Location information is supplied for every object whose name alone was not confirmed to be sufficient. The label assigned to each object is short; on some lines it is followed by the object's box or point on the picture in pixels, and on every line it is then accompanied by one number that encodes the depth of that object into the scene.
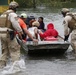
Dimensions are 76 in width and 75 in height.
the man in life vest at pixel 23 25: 10.46
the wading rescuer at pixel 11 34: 10.22
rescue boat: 12.73
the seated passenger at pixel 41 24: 16.77
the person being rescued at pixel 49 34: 13.74
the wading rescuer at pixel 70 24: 12.98
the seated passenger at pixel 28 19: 16.83
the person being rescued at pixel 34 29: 13.51
